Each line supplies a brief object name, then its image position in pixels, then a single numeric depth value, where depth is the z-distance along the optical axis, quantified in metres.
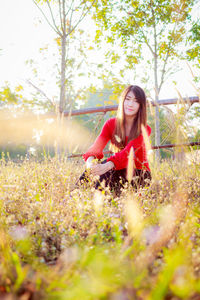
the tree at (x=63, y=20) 5.08
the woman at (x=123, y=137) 2.80
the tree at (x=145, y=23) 6.00
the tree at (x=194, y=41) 6.12
